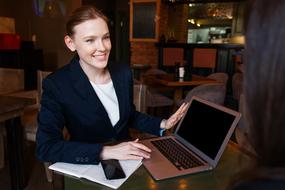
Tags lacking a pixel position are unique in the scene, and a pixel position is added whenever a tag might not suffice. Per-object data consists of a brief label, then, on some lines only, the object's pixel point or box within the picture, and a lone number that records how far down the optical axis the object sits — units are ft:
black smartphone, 2.88
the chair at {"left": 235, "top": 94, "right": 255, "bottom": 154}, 1.54
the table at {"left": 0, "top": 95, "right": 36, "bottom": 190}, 6.18
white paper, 2.80
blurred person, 1.38
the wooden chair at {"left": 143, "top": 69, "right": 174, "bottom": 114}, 10.98
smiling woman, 3.38
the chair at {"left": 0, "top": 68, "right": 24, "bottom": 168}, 9.01
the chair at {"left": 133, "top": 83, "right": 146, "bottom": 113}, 7.09
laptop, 3.06
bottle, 11.01
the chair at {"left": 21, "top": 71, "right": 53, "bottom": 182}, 7.57
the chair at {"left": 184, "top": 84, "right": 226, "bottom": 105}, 8.87
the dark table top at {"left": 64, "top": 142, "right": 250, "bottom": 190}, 2.77
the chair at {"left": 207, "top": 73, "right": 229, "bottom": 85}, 12.10
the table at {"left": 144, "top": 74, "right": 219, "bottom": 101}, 10.34
